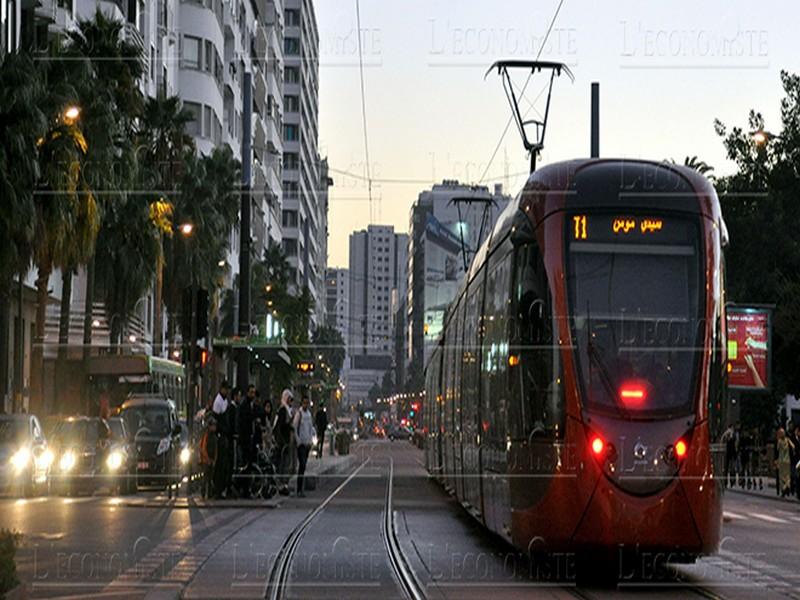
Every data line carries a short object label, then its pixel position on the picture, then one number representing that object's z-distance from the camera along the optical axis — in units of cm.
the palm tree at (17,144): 3800
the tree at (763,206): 6406
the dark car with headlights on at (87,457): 3634
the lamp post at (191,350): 3003
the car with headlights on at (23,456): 3366
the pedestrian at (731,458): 4881
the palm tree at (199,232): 6350
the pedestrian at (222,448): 2984
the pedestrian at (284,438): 3369
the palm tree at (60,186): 4175
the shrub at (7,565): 1227
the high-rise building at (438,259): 17800
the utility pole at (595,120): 4409
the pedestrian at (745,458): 5125
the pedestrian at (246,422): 3002
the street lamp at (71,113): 4094
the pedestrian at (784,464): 4156
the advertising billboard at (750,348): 4419
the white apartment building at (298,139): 14125
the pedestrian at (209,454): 2992
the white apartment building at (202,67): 5394
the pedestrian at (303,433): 3475
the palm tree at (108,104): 4522
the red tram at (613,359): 1512
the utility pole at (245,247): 4066
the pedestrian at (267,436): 3375
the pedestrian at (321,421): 4900
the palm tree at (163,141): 5816
